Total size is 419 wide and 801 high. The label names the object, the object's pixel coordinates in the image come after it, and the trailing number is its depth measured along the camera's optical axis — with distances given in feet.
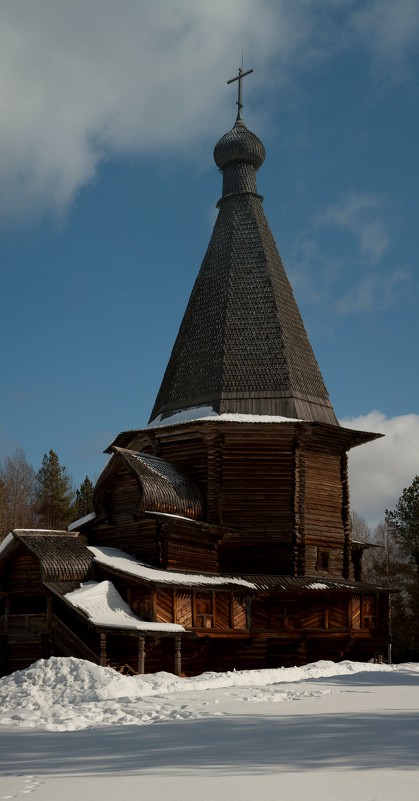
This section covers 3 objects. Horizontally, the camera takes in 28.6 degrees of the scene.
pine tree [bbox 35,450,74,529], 160.76
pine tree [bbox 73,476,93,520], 155.53
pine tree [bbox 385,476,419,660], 125.49
